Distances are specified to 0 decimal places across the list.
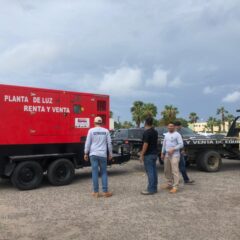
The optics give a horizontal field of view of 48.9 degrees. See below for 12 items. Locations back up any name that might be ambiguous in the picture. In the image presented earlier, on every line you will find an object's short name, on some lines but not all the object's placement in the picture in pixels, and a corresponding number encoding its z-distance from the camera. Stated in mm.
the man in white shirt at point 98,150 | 5943
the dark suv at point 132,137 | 8964
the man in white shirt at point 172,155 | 6383
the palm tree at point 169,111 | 52274
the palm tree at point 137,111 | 49811
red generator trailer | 6758
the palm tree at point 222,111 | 68088
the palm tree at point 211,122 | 67190
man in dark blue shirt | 6080
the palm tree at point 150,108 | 49085
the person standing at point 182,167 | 7052
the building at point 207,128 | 68510
